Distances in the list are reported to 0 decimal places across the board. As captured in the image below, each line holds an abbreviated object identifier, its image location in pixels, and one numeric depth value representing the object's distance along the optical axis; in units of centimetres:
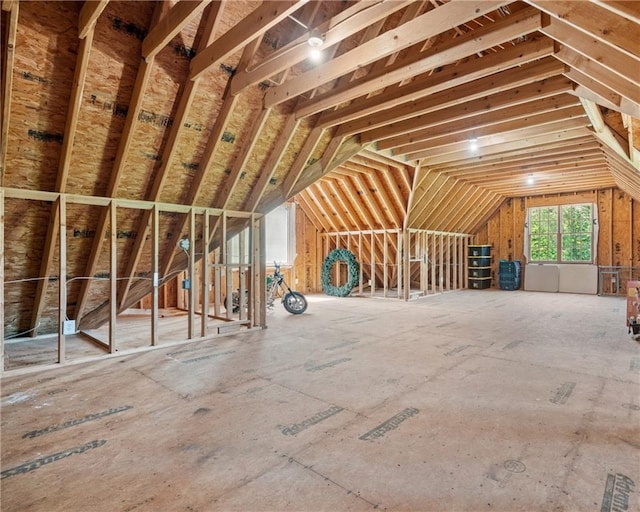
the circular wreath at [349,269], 927
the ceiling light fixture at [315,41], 274
